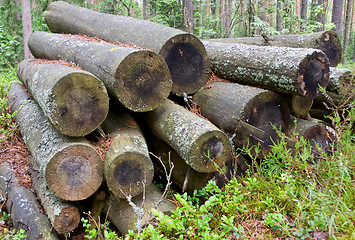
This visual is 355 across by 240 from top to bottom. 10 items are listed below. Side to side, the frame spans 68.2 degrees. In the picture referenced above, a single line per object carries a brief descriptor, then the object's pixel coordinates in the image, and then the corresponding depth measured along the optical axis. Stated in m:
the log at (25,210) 3.08
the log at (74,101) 2.89
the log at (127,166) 2.98
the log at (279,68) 3.36
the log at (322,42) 5.07
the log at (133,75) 3.12
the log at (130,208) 3.08
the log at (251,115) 3.54
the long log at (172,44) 3.87
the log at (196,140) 3.06
